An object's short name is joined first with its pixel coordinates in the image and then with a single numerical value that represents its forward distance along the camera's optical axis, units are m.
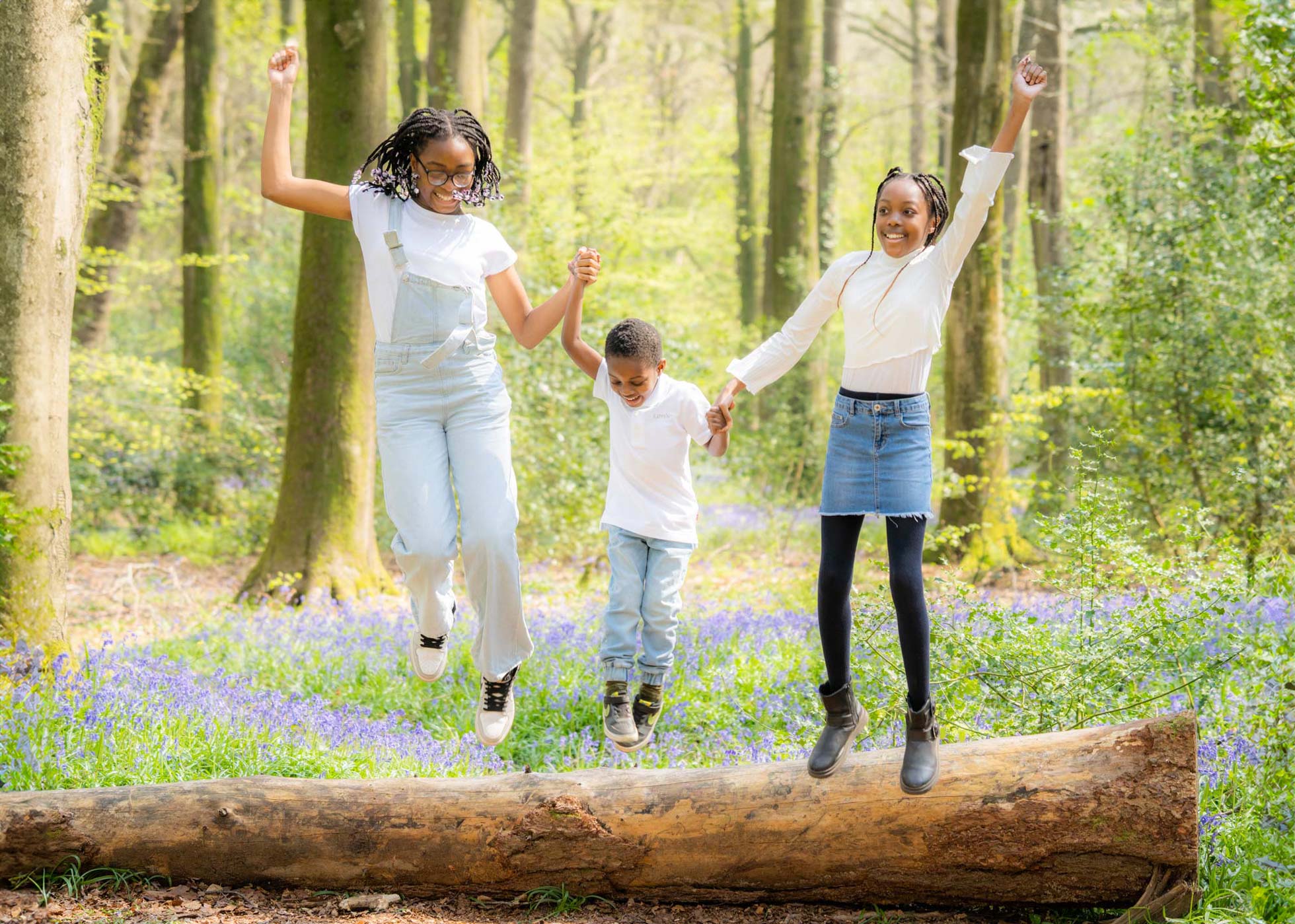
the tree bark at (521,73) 16.98
